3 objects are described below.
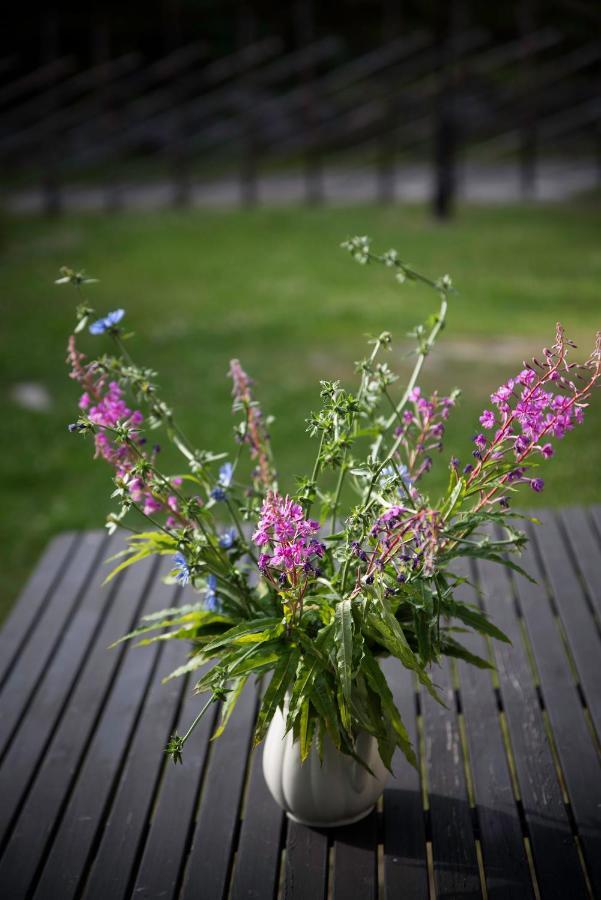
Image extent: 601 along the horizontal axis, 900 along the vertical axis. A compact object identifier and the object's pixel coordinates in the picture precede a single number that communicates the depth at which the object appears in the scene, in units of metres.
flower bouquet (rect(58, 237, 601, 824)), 1.62
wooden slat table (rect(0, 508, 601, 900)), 1.89
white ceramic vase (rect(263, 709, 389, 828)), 1.87
